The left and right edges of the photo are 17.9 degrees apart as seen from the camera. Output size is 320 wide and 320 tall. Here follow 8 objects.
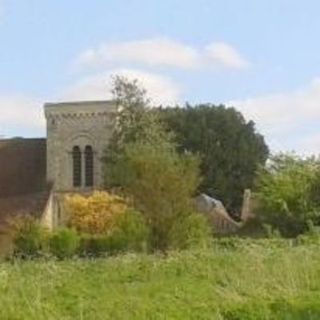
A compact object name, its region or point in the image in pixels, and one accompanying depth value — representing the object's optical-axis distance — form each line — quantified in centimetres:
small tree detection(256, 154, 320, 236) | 4869
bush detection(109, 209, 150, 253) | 3994
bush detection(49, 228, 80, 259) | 4188
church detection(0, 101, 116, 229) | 7738
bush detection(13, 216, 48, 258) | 4244
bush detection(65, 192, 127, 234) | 5534
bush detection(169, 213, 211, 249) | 3903
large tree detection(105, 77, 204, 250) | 4041
